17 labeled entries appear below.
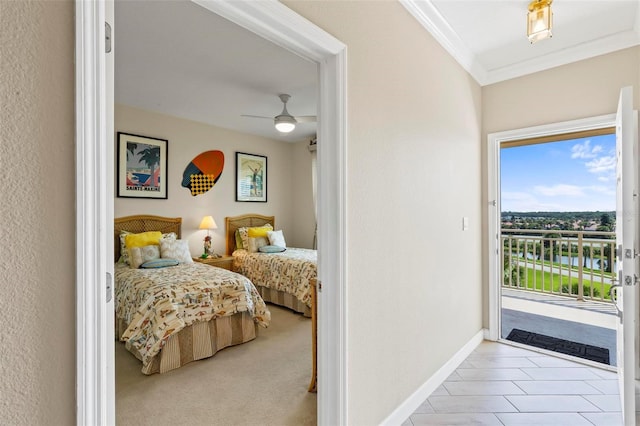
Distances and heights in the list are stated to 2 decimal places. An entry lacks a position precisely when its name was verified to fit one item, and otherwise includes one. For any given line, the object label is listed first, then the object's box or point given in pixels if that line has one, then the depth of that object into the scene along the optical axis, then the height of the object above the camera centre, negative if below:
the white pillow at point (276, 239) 5.21 -0.40
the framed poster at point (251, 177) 5.46 +0.64
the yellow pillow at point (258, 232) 5.20 -0.29
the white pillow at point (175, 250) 4.03 -0.46
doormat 3.01 -1.33
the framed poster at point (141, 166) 4.11 +0.64
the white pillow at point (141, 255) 3.74 -0.48
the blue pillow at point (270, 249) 4.93 -0.54
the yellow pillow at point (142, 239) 3.89 -0.31
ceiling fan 3.77 +1.11
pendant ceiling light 2.13 +1.30
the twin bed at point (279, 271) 4.09 -0.79
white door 1.74 -0.24
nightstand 4.64 -0.69
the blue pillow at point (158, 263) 3.70 -0.57
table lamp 4.83 -0.21
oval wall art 4.83 +0.65
